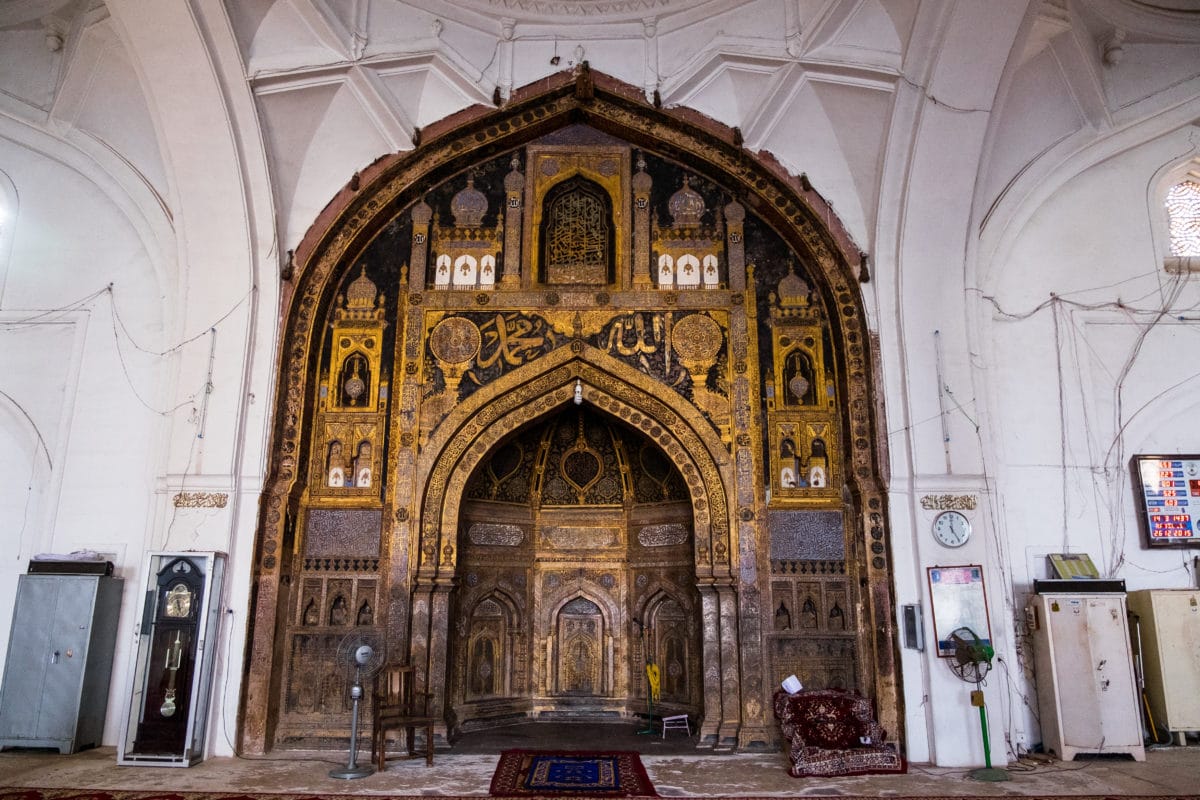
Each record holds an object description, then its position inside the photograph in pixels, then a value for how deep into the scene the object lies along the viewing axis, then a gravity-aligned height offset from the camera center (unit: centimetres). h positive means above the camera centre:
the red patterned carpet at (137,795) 575 -121
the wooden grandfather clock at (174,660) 698 -39
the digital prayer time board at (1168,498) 802 +112
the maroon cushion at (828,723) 704 -85
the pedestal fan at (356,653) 784 -37
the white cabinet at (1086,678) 710 -47
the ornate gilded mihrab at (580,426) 795 +164
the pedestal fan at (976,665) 670 -37
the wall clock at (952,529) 753 +76
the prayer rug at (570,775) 605 -118
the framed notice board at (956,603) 726 +13
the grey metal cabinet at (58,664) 724 -44
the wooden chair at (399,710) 691 -80
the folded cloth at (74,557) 768 +48
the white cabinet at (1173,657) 747 -31
